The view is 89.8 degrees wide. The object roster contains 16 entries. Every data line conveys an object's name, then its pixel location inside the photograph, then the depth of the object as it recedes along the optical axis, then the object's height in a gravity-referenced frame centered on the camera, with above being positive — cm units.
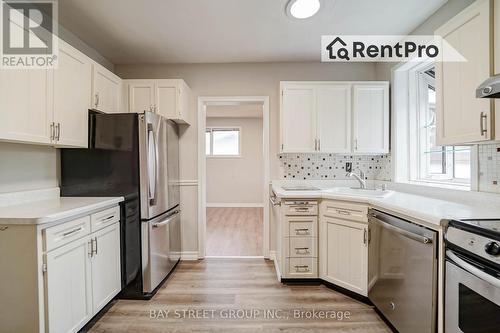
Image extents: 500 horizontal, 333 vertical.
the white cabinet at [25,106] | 152 +38
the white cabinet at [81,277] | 151 -79
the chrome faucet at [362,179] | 286 -18
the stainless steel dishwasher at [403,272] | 142 -72
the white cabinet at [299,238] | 250 -74
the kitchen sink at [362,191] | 256 -30
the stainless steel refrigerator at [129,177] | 223 -12
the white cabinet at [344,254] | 217 -82
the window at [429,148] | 223 +15
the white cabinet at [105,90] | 235 +75
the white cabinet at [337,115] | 287 +56
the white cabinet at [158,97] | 287 +77
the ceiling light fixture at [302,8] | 202 +130
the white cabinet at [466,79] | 140 +52
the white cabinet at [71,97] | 193 +55
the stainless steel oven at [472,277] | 103 -51
